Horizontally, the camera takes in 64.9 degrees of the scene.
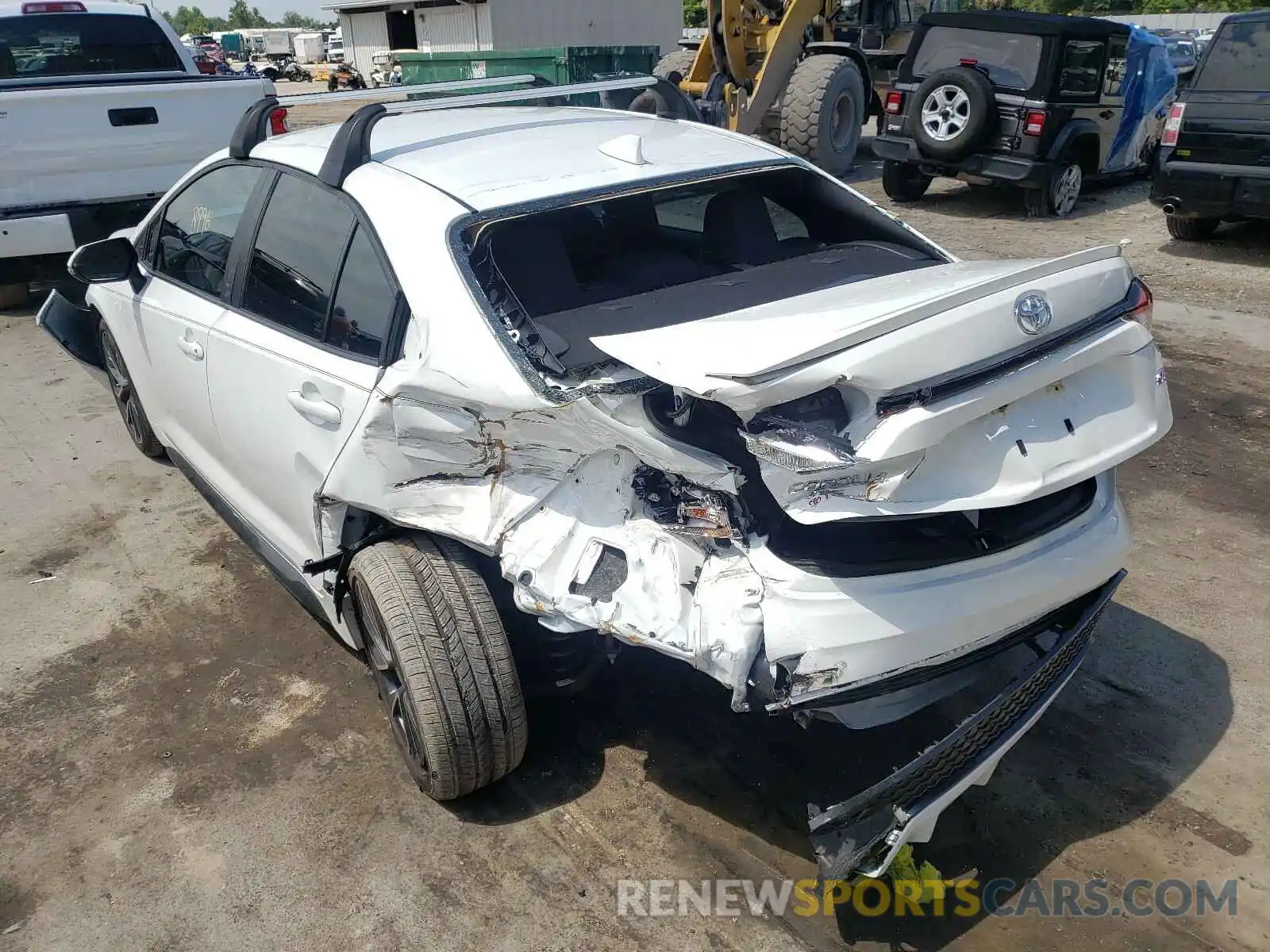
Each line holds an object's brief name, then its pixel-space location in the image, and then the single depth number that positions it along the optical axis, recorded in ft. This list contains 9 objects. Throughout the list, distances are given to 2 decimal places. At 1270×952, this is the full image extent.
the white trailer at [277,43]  217.36
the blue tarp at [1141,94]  33.30
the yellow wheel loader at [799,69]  35.94
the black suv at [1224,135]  24.30
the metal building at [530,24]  104.01
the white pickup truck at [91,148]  20.81
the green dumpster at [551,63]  42.73
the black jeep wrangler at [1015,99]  30.30
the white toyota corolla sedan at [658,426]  6.71
